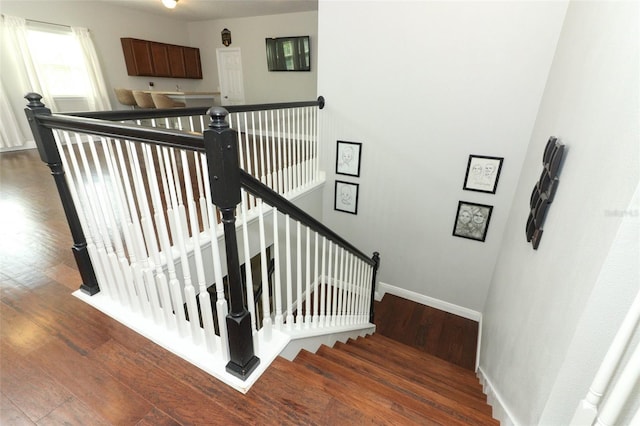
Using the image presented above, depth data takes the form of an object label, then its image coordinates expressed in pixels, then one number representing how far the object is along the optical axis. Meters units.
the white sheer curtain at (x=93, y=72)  5.45
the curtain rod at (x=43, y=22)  4.81
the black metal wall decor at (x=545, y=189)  1.51
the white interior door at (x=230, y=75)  6.88
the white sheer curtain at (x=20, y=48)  4.63
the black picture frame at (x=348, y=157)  3.58
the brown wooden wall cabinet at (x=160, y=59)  6.20
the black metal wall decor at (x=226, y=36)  6.69
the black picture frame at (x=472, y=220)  3.12
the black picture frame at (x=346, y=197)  3.80
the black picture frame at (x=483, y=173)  2.90
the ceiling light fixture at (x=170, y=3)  4.52
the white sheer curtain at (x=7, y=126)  4.71
